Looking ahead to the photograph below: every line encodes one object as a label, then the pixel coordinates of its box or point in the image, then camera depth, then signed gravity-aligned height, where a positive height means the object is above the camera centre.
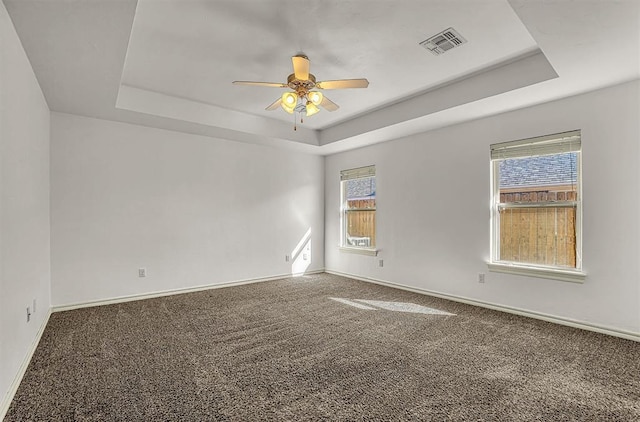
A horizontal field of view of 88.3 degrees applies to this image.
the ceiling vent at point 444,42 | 2.78 +1.47
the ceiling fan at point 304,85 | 2.90 +1.17
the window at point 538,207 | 3.49 +0.01
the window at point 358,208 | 5.76 +0.02
